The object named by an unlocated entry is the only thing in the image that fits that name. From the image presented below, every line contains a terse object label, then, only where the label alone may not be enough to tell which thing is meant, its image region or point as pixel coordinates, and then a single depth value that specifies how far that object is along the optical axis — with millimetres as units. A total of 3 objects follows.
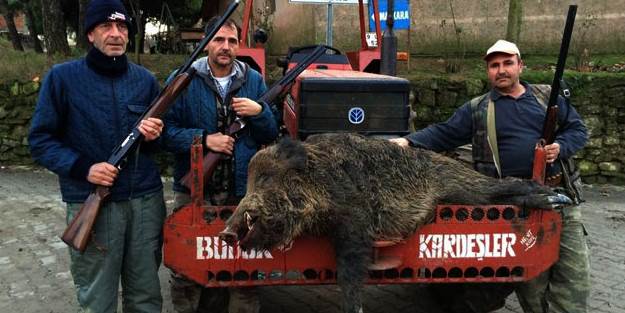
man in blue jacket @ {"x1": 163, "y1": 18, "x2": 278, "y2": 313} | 3422
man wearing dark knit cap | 3033
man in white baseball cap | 3395
